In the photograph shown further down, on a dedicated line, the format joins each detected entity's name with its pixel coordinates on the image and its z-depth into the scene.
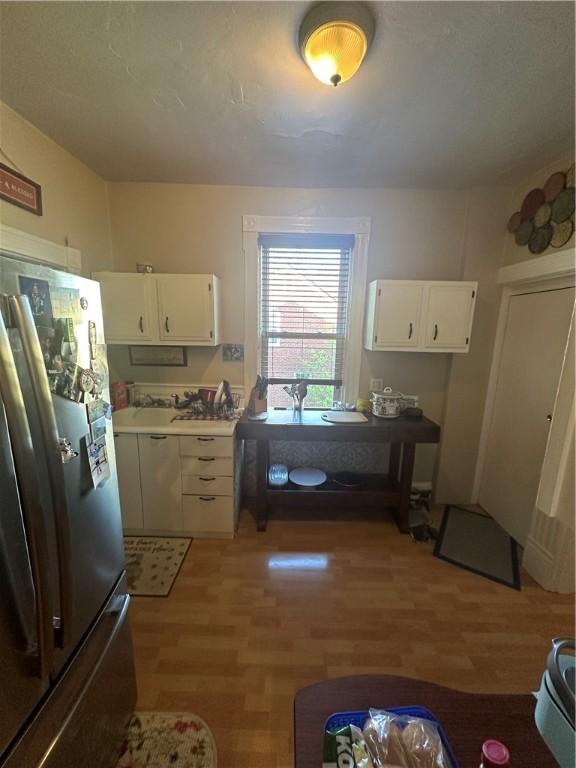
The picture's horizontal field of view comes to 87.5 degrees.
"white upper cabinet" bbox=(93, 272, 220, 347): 2.30
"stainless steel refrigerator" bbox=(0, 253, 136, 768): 0.67
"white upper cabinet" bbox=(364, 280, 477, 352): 2.33
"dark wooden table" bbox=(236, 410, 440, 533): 2.29
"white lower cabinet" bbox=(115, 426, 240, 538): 2.20
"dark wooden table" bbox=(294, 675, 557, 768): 0.71
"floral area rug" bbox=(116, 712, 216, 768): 1.15
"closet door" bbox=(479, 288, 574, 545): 2.08
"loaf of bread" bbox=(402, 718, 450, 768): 0.68
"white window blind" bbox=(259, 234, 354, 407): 2.58
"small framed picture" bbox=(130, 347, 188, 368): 2.65
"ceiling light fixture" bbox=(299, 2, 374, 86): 1.05
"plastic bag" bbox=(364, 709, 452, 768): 0.68
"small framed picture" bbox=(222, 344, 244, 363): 2.66
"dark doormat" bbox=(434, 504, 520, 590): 2.05
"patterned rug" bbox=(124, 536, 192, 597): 1.87
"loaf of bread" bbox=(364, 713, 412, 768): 0.68
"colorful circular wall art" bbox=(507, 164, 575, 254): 1.93
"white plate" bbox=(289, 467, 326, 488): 2.50
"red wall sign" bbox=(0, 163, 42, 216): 1.58
